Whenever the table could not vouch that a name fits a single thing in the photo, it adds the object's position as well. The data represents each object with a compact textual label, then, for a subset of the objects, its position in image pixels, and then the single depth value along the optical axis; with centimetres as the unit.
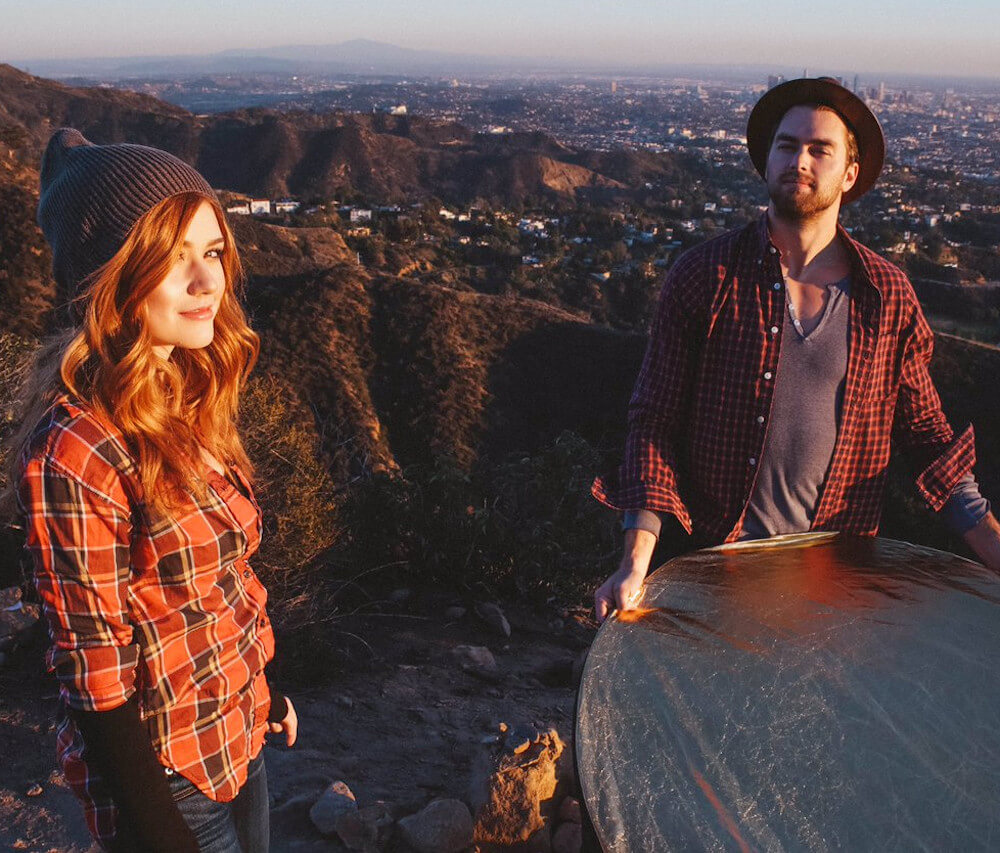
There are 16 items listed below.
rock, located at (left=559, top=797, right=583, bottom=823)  262
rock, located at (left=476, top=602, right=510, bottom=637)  480
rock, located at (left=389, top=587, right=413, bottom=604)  506
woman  119
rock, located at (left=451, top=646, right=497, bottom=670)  429
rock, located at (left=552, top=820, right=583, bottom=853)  255
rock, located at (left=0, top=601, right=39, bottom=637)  385
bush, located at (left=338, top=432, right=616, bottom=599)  528
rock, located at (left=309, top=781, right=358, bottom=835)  267
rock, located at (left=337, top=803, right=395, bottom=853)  259
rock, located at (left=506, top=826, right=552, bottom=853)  254
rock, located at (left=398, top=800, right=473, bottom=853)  254
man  207
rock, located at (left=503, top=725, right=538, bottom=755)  269
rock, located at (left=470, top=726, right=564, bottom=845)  254
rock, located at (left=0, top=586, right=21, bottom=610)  397
